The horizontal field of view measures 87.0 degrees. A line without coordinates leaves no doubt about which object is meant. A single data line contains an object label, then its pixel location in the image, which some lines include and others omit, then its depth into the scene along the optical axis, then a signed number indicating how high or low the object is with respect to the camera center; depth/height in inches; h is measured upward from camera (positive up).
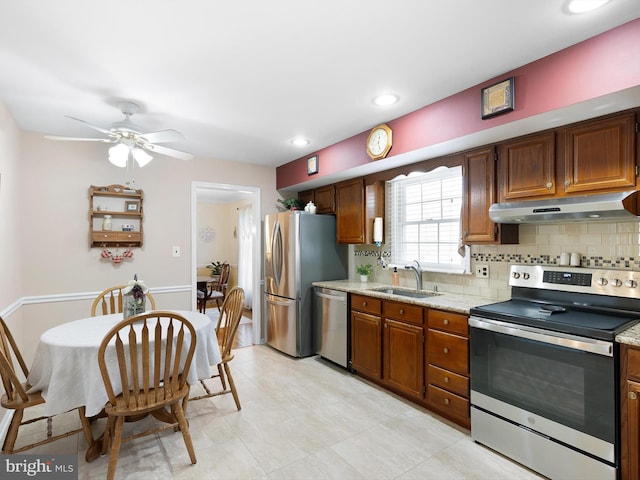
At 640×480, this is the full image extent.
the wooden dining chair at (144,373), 73.3 -31.0
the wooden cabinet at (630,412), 64.1 -33.5
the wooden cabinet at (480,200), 101.9 +12.5
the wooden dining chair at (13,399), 75.3 -36.3
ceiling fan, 101.6 +31.9
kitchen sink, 128.0 -21.0
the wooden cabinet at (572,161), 76.0 +19.7
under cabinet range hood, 73.6 +7.1
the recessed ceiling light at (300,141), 138.9 +41.7
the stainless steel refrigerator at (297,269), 156.5 -13.7
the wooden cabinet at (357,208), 147.8 +14.5
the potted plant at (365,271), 156.0 -14.5
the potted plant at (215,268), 294.2 -23.4
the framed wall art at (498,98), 83.0 +35.8
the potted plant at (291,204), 180.1 +20.0
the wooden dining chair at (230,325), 108.3 -27.8
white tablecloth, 75.2 -30.0
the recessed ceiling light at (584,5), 59.2 +41.7
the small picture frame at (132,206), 147.6 +15.8
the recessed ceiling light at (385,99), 98.5 +42.0
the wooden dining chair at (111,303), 118.0 -22.4
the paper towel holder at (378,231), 144.5 +3.9
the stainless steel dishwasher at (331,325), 140.3 -36.7
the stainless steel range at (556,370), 68.5 -30.1
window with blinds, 126.2 +8.7
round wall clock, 117.2 +35.2
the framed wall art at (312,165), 156.1 +35.6
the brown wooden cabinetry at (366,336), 124.6 -36.8
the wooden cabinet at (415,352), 97.3 -37.2
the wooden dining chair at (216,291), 231.5 -36.8
